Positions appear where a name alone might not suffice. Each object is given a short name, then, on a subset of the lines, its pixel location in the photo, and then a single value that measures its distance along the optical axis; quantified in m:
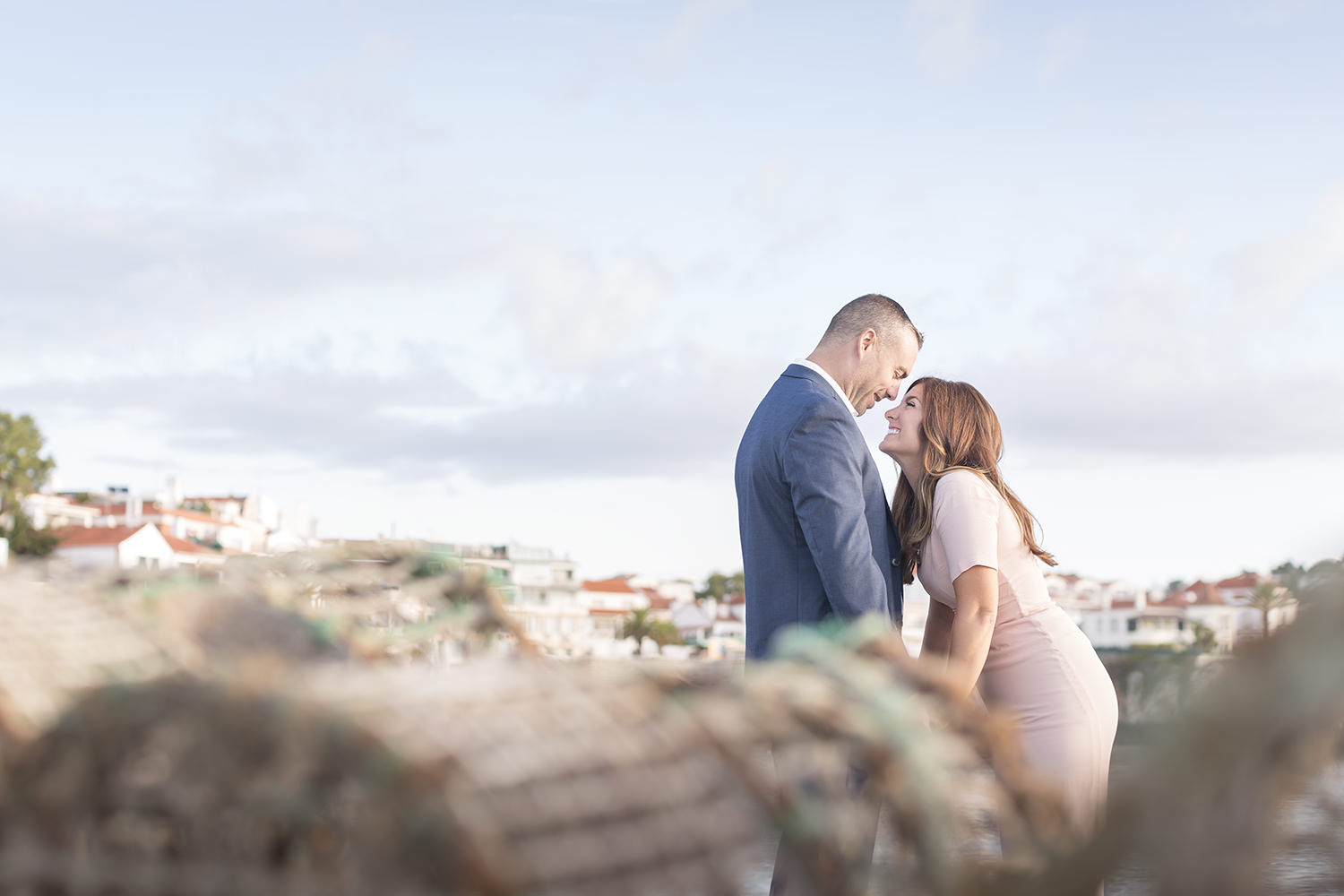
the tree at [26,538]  51.50
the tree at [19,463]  53.72
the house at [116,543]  60.78
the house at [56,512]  62.09
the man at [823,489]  4.03
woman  3.79
